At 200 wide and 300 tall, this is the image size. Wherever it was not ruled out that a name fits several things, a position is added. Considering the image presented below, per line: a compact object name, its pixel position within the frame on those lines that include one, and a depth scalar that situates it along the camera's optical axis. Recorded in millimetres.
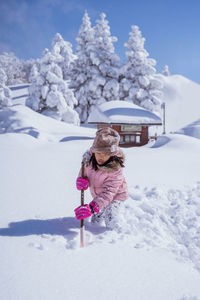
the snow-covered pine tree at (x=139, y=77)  24688
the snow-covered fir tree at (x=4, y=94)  28459
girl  2412
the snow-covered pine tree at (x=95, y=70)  25766
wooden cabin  14125
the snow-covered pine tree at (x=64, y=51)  41500
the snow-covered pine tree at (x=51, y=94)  21281
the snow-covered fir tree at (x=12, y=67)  58984
